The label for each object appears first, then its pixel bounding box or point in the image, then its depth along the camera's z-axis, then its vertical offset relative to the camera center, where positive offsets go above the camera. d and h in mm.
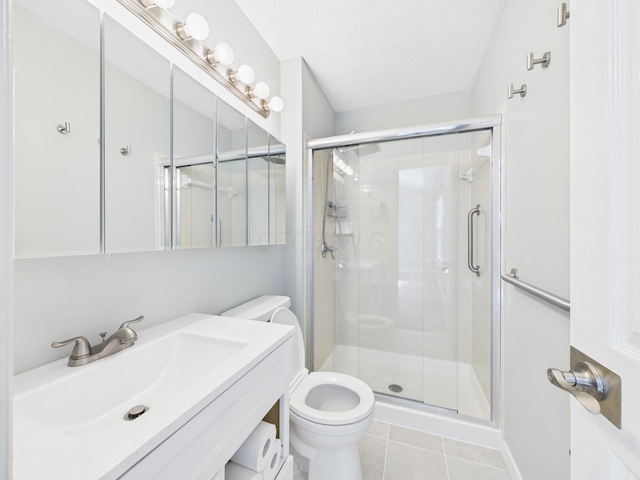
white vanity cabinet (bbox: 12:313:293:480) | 441 -377
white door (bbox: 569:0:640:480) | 344 +33
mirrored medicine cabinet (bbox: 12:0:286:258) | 622 +288
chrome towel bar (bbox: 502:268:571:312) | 837 -196
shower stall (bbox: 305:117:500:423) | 1776 -197
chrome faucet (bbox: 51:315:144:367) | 705 -306
